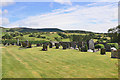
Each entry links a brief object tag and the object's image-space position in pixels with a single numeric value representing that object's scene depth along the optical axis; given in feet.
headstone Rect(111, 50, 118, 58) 51.07
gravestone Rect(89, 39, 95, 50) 82.98
